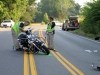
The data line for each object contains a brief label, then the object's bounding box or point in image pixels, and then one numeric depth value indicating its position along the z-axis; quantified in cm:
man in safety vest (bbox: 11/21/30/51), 1408
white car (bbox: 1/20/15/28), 5491
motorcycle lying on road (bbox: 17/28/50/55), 1299
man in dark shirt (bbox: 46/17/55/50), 1485
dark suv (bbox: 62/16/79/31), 3759
